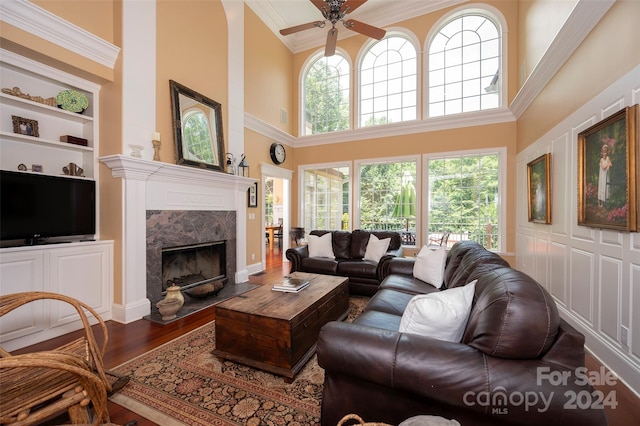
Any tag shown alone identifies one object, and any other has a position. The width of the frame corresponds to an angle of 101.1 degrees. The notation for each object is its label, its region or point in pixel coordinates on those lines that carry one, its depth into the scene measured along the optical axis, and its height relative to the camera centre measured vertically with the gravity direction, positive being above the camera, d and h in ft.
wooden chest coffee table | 6.34 -2.98
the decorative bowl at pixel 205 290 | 11.59 -3.47
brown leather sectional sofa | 3.22 -2.12
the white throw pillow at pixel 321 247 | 15.07 -2.00
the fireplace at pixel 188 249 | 10.75 -1.72
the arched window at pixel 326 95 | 20.72 +9.46
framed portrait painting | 6.18 +1.02
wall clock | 19.06 +4.43
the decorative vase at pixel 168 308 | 9.71 -3.54
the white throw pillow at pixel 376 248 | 14.01 -1.97
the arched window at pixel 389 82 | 18.45 +9.42
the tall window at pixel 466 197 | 16.14 +0.93
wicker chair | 2.99 -2.53
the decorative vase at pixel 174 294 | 10.16 -3.15
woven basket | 2.50 -2.03
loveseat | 12.73 -2.59
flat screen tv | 7.77 +0.18
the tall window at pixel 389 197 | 18.16 +1.09
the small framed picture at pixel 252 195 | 16.62 +1.10
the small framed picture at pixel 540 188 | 10.61 +1.01
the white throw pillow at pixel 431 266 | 9.56 -2.05
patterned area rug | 5.30 -4.07
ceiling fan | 9.96 +7.79
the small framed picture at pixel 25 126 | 8.39 +2.84
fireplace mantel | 9.73 +0.43
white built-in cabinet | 7.78 -1.03
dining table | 26.53 -2.01
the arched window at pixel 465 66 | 16.31 +9.36
